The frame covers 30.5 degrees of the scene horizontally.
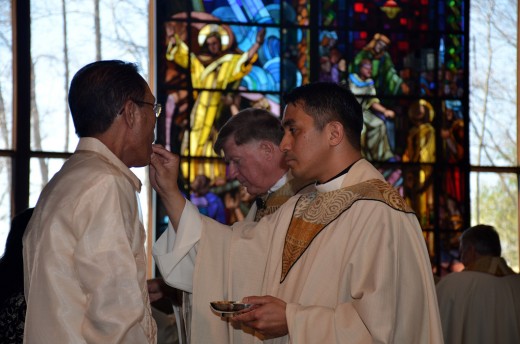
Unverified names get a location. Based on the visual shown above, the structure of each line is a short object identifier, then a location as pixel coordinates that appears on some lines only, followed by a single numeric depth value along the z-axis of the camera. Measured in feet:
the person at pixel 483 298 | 24.79
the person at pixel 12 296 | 11.50
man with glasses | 10.29
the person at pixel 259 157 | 16.56
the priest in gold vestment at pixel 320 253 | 11.75
